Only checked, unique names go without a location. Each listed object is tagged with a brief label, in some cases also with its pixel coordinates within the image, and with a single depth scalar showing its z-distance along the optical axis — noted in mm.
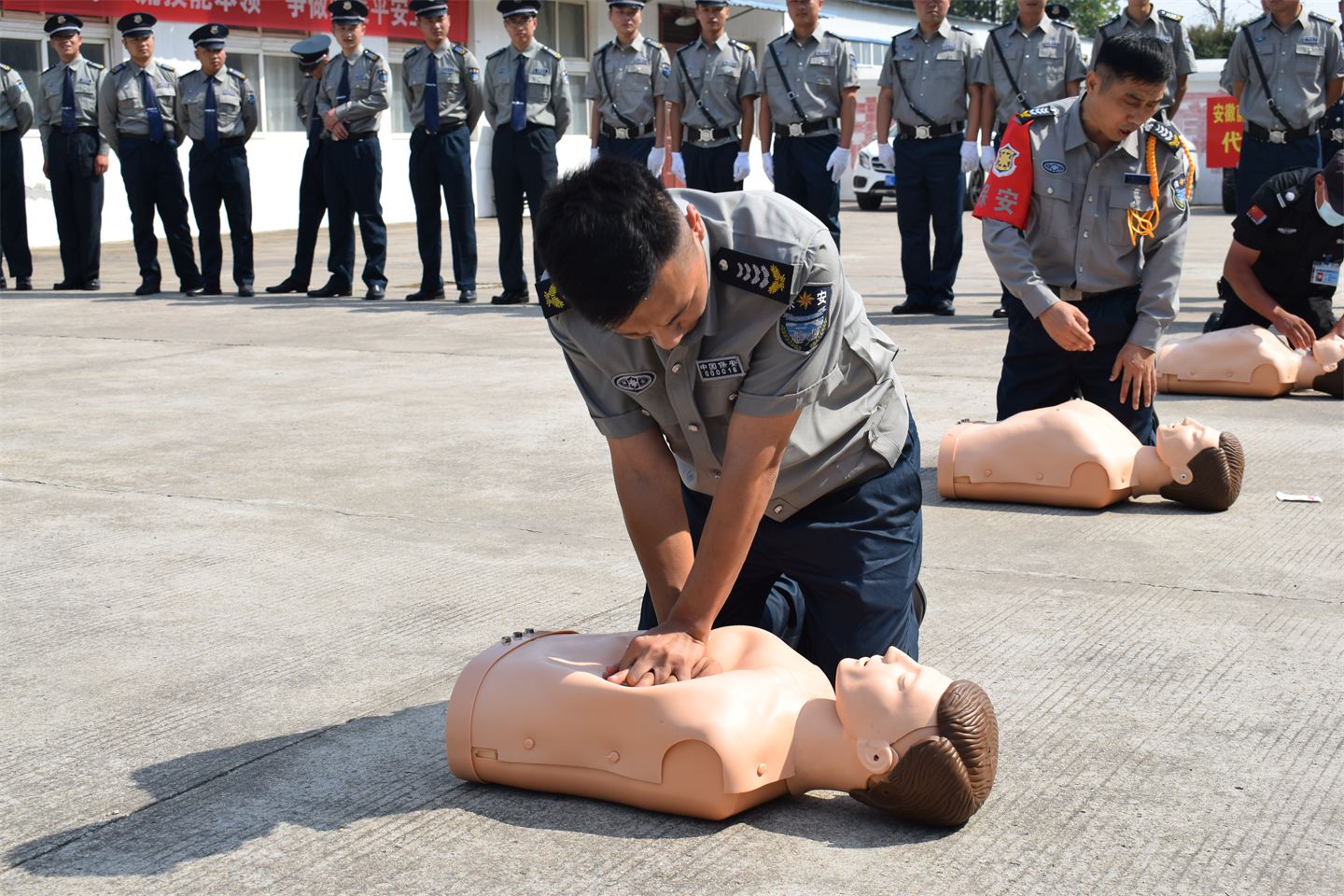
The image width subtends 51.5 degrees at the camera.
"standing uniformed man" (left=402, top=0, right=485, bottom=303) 9922
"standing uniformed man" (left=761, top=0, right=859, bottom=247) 9164
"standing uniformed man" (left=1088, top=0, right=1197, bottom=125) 8570
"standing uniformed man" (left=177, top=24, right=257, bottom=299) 10617
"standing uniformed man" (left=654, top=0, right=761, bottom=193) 9531
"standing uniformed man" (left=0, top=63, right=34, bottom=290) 11320
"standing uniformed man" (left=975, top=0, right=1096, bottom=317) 8609
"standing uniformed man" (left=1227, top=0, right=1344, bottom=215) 8242
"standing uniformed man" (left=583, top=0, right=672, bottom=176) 9844
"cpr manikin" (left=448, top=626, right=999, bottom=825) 2150
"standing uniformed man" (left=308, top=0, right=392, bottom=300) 10195
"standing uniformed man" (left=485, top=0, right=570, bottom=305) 9766
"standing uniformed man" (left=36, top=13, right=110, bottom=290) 11000
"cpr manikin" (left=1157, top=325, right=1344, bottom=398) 5840
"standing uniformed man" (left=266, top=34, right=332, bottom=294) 10680
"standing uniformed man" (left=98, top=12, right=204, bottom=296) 10727
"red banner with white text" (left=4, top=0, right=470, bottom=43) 15996
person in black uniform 5613
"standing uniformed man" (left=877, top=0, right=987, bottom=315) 8758
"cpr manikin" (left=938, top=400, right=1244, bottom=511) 4094
